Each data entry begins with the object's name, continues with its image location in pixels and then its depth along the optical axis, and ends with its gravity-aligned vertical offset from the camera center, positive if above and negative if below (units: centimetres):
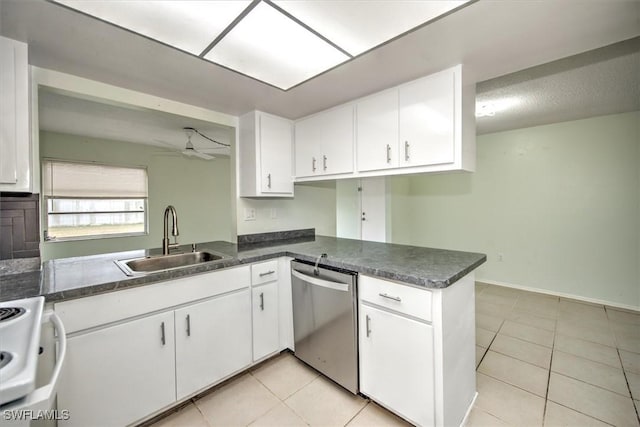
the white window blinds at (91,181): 354 +49
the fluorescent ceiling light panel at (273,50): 120 +87
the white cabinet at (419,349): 130 -76
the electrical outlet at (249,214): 260 -2
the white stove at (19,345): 60 -38
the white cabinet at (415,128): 163 +57
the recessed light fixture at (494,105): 263 +109
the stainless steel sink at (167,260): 183 -36
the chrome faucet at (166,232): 199 -15
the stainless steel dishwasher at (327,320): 165 -76
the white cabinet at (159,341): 127 -75
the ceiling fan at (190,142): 328 +103
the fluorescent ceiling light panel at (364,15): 110 +88
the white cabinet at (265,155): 240 +54
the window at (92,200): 357 +21
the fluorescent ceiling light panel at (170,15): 108 +87
